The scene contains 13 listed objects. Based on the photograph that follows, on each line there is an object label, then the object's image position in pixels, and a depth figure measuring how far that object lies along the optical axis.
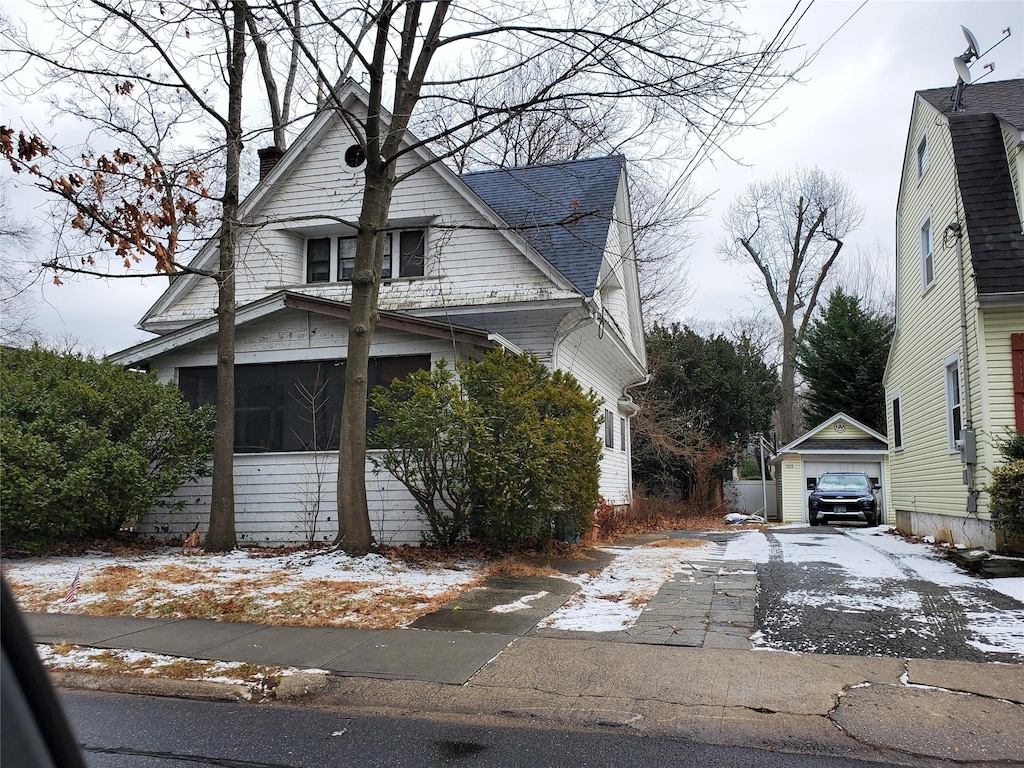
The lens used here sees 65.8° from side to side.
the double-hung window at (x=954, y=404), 12.91
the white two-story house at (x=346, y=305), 12.57
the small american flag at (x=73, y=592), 7.86
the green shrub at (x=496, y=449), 10.21
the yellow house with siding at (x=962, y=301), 11.27
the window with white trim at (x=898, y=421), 17.78
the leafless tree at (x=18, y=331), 10.05
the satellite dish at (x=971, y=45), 13.27
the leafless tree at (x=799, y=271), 36.09
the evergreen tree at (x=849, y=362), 32.25
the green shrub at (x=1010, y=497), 9.26
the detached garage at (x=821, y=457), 27.39
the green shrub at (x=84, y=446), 10.16
